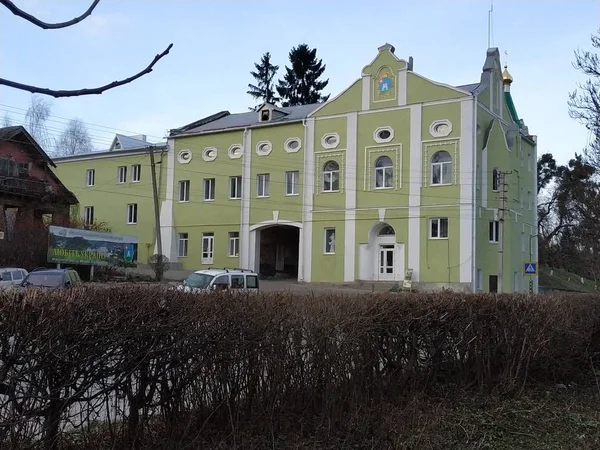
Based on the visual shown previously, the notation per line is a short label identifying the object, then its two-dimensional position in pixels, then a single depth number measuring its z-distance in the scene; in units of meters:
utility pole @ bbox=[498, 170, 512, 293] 33.75
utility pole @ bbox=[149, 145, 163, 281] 36.53
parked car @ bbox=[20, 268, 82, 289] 19.67
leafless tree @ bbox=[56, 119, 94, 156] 65.88
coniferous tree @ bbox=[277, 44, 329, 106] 65.25
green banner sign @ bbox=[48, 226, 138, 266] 31.56
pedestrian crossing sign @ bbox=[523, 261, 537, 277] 30.42
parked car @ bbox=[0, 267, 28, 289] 23.98
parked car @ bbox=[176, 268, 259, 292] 20.86
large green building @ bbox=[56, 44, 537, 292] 34.66
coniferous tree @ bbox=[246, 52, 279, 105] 68.31
